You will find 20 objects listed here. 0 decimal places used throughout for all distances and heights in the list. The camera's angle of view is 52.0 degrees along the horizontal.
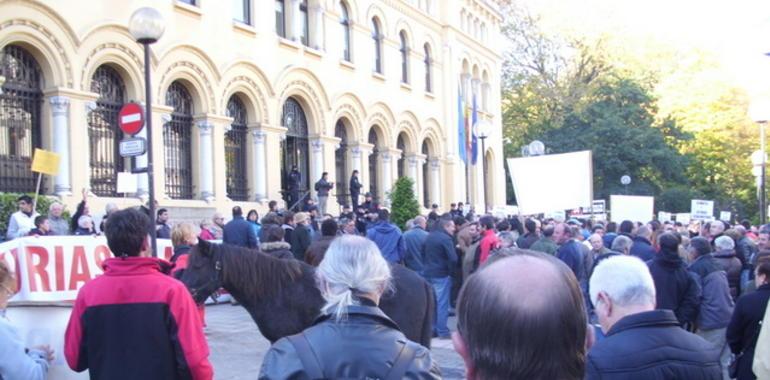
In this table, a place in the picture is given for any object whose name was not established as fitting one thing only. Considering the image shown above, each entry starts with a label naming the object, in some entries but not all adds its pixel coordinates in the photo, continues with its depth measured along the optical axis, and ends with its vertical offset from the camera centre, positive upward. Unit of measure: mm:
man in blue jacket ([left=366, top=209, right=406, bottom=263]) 13172 -877
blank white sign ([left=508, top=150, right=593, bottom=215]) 17172 +10
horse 6008 -784
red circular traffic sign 11664 +1082
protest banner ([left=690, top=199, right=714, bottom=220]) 26109 -1036
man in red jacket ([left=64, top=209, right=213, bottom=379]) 4184 -691
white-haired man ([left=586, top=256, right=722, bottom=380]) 3527 -727
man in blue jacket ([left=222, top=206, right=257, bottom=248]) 13914 -791
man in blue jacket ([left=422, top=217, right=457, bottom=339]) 12586 -1324
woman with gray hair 2732 -564
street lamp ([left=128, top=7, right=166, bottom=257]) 11164 +2278
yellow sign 12039 +488
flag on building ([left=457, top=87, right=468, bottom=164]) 34125 +2292
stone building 17609 +2702
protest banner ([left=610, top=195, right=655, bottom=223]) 24766 -887
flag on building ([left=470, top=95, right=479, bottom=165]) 32844 +1631
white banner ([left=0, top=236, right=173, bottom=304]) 6215 -575
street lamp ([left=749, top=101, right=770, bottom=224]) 18188 +1286
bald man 1744 -311
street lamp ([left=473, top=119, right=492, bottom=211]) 22031 +1548
